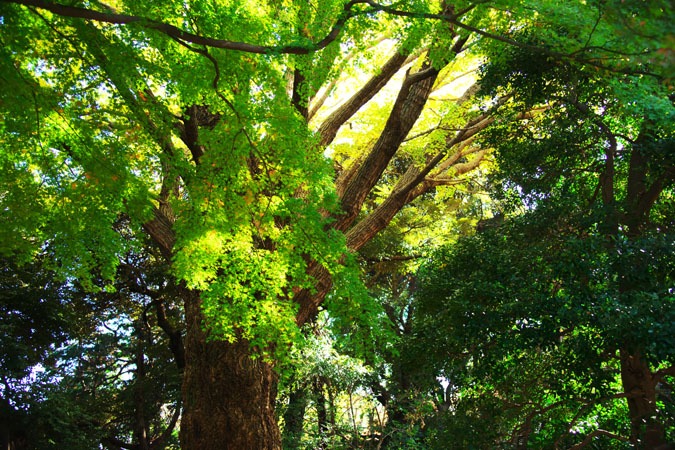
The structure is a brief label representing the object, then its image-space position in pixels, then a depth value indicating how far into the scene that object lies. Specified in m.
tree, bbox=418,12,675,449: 4.20
